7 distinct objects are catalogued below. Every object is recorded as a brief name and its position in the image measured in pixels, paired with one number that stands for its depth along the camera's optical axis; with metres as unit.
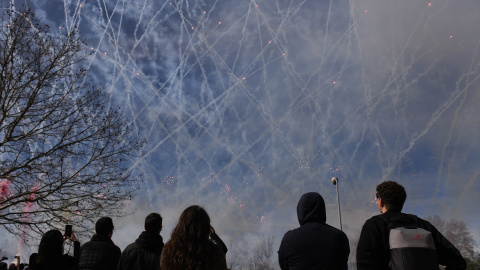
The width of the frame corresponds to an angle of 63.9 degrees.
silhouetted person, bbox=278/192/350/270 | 3.72
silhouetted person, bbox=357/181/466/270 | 3.81
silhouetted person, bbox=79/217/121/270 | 5.23
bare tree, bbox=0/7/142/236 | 14.50
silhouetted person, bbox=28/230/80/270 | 4.64
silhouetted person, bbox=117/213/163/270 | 4.61
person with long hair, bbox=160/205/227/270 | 3.45
